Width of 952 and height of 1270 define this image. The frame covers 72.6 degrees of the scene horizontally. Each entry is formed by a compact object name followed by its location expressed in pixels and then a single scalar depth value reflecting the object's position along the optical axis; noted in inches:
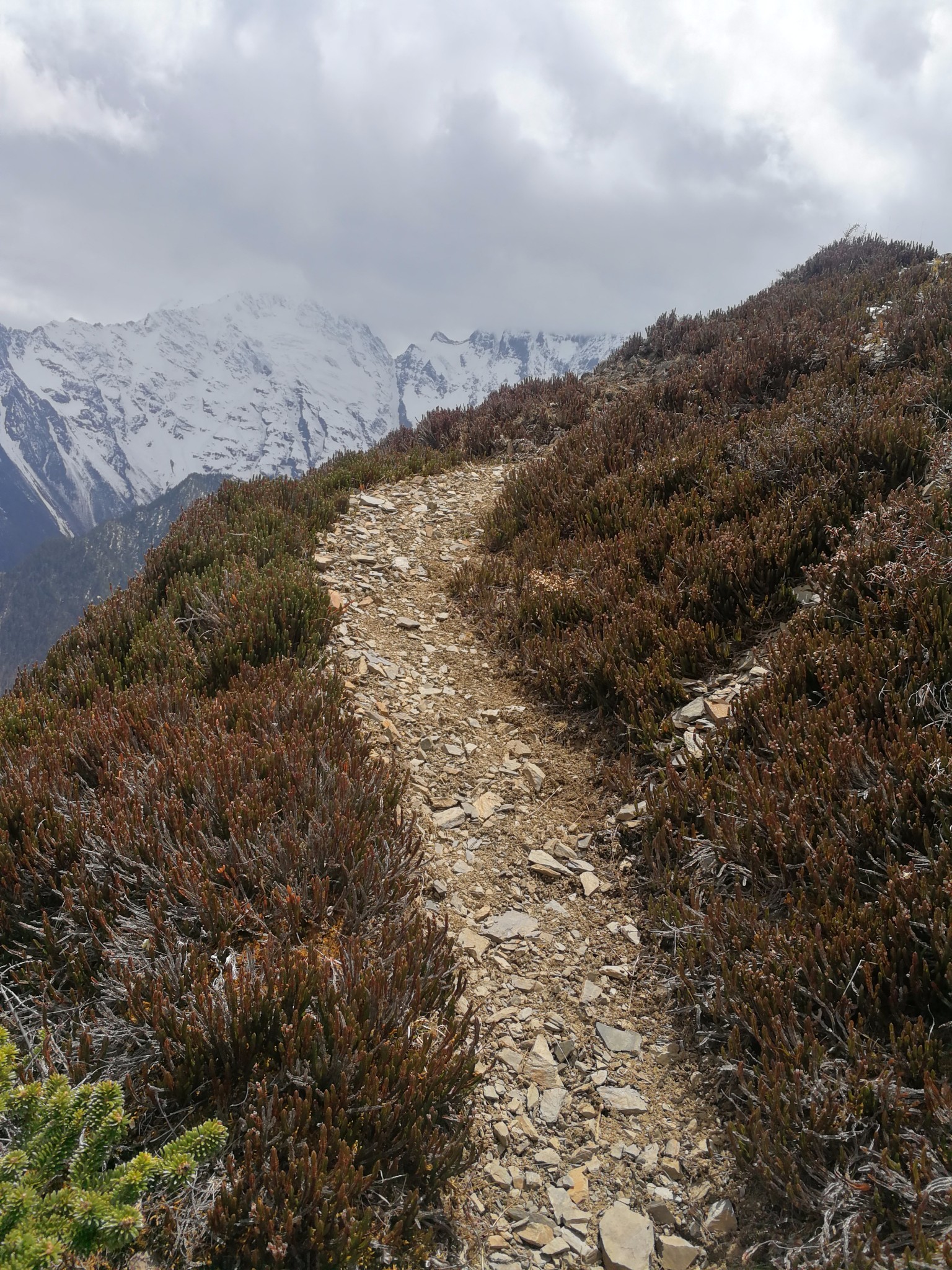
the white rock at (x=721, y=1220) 89.8
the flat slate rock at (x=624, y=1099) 109.4
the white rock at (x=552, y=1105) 109.9
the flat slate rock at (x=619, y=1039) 119.7
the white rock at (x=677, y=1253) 87.9
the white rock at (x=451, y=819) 174.6
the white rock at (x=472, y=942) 139.5
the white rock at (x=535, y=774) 186.9
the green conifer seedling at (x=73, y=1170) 61.5
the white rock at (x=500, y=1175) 100.1
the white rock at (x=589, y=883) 153.7
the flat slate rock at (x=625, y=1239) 88.7
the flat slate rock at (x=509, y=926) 144.3
